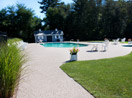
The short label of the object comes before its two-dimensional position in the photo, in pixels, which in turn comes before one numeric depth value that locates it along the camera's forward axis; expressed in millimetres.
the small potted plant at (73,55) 6648
